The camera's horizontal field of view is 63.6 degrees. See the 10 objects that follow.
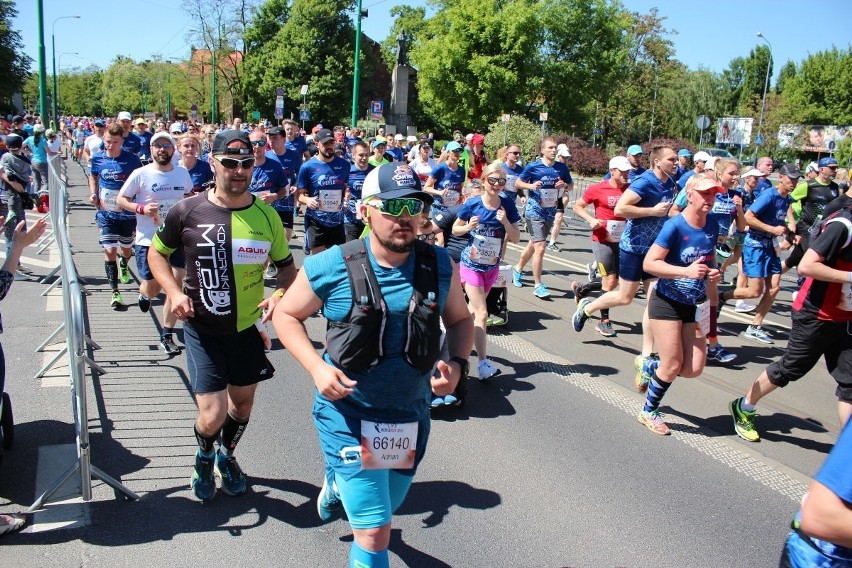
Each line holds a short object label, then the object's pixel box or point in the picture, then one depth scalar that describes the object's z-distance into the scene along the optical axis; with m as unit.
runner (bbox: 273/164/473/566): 2.77
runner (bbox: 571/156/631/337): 8.40
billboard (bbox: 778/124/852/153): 48.44
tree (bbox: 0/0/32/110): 50.53
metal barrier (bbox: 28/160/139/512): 3.83
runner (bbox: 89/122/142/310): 8.41
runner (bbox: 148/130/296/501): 3.85
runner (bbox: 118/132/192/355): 6.72
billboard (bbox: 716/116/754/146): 52.94
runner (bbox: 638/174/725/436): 5.23
